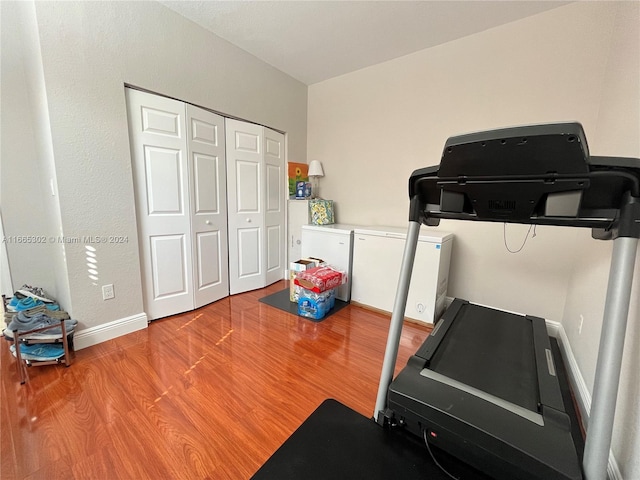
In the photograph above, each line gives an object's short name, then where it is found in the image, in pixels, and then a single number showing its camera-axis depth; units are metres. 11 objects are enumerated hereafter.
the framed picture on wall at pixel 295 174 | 3.38
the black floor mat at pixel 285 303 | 2.58
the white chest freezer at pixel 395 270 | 2.24
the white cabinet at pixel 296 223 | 3.27
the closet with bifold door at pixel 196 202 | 2.15
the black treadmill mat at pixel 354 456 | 0.96
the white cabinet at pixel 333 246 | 2.71
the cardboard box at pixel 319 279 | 2.38
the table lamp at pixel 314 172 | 3.37
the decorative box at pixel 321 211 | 3.13
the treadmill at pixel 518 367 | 0.74
